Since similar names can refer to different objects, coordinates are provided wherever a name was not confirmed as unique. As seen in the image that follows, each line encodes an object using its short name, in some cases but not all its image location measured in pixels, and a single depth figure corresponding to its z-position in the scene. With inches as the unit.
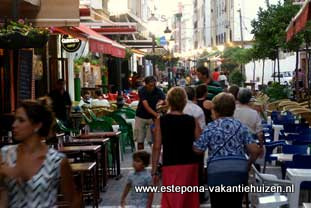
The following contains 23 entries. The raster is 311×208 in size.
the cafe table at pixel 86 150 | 399.9
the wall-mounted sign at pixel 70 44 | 835.4
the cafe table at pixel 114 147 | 499.8
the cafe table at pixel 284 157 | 385.1
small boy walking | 317.7
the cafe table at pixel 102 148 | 449.4
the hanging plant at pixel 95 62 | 1158.3
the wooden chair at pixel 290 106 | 756.5
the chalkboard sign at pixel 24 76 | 492.7
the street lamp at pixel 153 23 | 1514.5
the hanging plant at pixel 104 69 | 1343.8
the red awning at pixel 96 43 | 654.5
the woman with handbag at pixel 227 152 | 267.0
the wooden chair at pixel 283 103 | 805.7
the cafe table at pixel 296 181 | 323.9
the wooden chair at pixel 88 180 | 333.7
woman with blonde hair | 301.3
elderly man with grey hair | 368.8
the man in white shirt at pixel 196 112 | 366.0
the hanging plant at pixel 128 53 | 1229.5
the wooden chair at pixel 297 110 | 680.2
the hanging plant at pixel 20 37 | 432.5
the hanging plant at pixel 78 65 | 1022.0
